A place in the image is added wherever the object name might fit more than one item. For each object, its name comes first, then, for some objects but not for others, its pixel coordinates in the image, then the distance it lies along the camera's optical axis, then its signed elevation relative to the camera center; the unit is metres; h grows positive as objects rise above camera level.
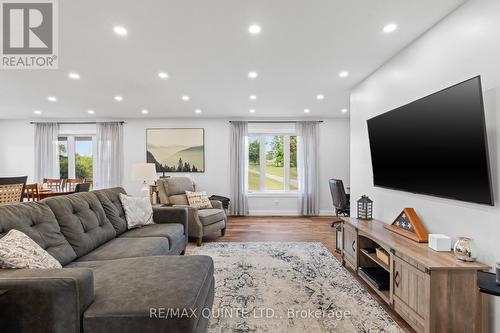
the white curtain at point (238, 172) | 6.07 -0.06
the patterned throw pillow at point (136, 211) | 2.94 -0.52
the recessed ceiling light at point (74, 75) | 3.38 +1.38
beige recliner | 3.82 -0.71
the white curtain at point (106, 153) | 6.15 +0.46
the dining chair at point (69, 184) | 5.19 -0.30
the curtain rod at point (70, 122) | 6.23 +1.29
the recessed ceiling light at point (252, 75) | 3.36 +1.37
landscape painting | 6.18 +0.52
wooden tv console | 1.61 -0.88
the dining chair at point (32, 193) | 4.41 -0.41
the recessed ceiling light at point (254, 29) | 2.24 +1.35
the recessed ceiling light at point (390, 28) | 2.20 +1.33
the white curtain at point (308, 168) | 6.07 +0.03
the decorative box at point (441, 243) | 1.90 -0.60
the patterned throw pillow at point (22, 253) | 1.35 -0.49
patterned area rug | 1.88 -1.22
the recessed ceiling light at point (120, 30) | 2.27 +1.37
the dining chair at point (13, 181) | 3.84 -0.16
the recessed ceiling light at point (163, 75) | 3.38 +1.38
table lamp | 4.18 -0.04
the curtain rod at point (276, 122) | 6.17 +1.24
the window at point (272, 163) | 6.33 +0.17
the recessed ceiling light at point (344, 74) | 3.29 +1.34
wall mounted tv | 1.66 +0.20
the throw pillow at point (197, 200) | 4.40 -0.56
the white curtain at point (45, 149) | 6.19 +0.58
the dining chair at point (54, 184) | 5.16 -0.28
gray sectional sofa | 1.19 -0.70
